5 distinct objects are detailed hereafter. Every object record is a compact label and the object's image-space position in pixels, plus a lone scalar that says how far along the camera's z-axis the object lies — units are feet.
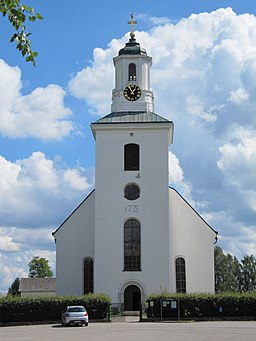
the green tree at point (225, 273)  276.21
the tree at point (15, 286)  331.41
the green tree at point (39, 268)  372.58
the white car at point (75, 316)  104.88
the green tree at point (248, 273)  305.53
